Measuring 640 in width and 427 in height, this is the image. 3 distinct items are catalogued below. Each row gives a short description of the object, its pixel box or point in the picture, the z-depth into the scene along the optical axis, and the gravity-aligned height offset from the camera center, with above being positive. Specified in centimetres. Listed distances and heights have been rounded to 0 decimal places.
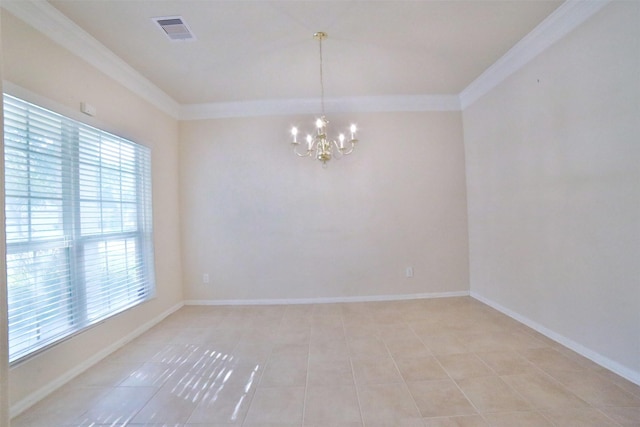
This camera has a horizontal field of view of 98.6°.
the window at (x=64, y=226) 180 +1
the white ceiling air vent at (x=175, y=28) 216 +159
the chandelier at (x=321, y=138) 241 +74
